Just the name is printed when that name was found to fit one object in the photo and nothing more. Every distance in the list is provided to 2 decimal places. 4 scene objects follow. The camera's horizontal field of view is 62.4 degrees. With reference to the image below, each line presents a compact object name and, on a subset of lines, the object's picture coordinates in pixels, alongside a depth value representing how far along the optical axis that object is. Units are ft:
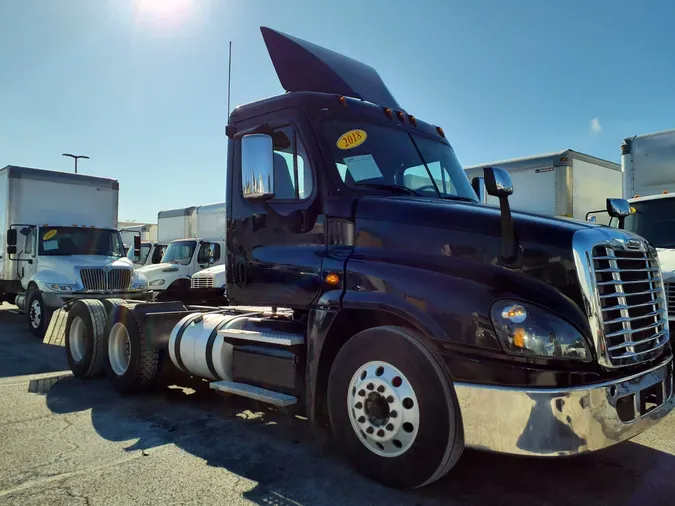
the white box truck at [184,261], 51.19
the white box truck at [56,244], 39.47
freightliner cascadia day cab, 10.04
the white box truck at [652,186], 27.07
